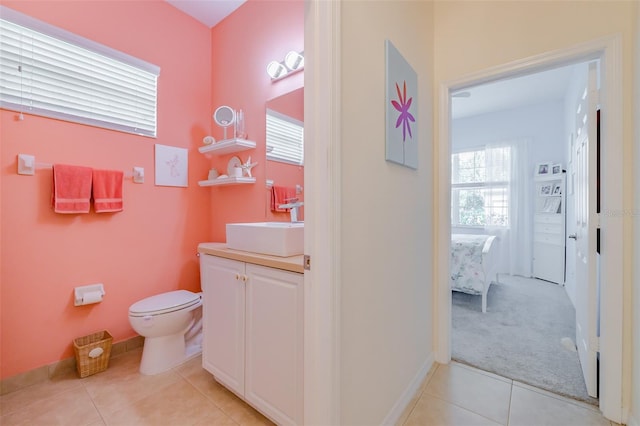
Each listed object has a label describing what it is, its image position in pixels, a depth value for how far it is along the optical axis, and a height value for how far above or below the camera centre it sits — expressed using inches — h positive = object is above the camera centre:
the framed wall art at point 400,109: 52.2 +21.6
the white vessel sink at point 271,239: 52.1 -5.6
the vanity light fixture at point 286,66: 82.4 +45.7
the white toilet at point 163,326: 70.9 -31.0
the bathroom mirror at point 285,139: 81.0 +22.6
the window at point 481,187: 186.5 +18.1
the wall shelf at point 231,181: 90.4 +10.6
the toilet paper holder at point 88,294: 75.2 -23.2
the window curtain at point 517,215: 177.2 -1.9
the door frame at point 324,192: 39.5 +2.9
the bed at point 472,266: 113.4 -23.2
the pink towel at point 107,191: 77.6 +6.2
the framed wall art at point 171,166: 93.1 +16.4
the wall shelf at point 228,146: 90.0 +22.6
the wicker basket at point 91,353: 71.2 -37.9
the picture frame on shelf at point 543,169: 169.9 +27.2
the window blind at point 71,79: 67.1 +37.7
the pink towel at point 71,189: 70.8 +6.1
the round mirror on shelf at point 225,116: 97.0 +34.5
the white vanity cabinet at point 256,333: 48.3 -24.8
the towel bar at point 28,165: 67.2 +12.0
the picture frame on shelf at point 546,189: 169.3 +14.4
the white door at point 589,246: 61.0 -8.0
